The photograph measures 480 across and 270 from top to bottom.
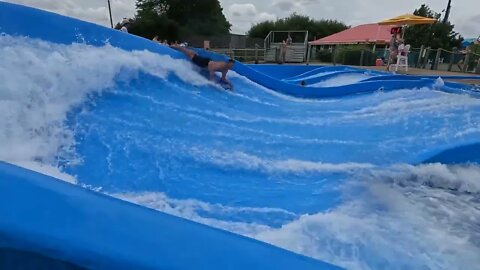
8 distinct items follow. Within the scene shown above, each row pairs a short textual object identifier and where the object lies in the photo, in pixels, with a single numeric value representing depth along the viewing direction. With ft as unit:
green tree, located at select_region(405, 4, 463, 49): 68.85
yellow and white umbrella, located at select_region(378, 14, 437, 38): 31.27
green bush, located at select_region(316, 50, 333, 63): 50.05
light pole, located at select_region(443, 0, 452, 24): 70.44
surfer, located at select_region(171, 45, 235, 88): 19.88
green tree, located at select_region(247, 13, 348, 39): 133.28
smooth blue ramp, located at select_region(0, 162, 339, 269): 2.41
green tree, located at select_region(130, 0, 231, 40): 98.58
